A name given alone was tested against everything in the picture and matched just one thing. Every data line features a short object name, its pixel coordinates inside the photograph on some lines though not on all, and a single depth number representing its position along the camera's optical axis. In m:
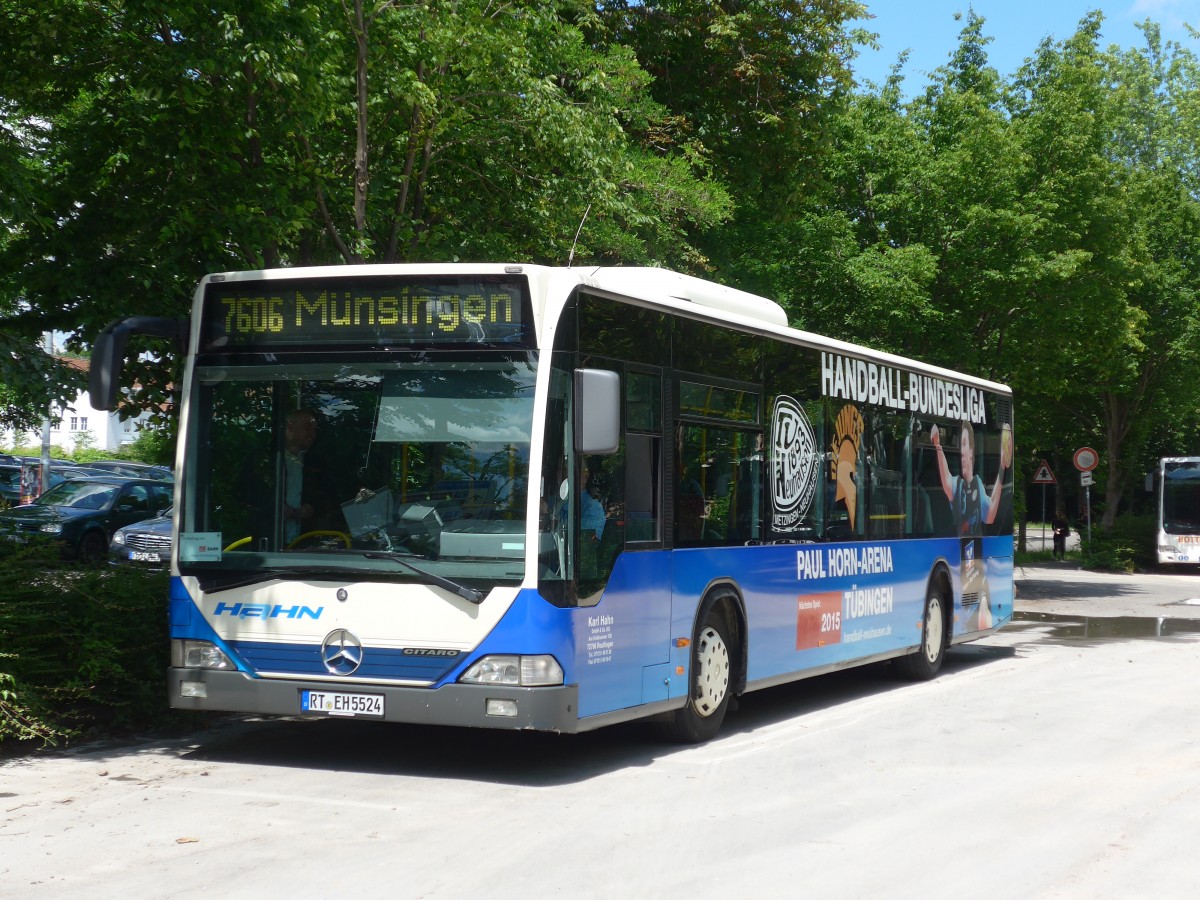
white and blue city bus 8.42
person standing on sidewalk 47.53
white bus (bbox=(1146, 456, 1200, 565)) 42.09
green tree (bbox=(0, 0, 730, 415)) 11.90
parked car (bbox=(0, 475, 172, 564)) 26.50
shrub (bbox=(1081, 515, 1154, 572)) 41.59
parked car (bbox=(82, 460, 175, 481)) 34.10
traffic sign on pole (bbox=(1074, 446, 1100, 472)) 37.75
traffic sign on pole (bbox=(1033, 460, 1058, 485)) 39.97
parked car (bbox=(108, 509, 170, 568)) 24.52
